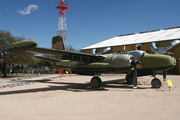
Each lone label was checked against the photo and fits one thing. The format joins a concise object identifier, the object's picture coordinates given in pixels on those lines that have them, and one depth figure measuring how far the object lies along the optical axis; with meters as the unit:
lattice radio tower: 32.41
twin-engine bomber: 10.22
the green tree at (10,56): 23.65
